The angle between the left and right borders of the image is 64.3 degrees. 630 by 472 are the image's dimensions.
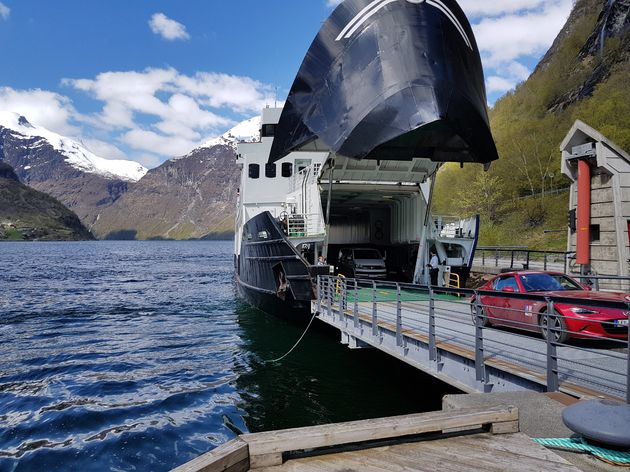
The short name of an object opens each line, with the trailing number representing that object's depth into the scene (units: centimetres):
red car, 830
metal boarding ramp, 611
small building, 1540
